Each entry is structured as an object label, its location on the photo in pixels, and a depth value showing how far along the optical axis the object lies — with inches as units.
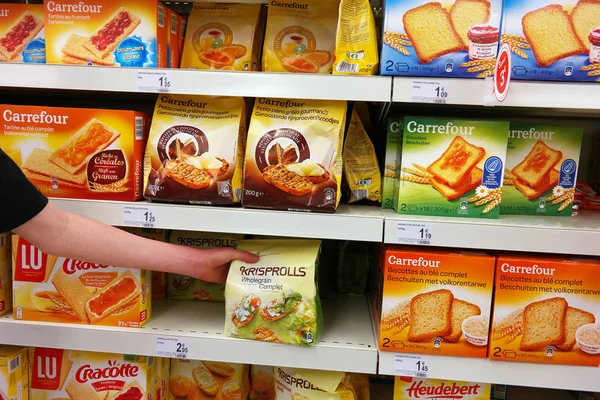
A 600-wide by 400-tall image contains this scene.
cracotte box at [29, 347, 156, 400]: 60.8
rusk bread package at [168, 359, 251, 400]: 63.9
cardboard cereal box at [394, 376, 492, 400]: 57.7
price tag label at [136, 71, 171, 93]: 51.9
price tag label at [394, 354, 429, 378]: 53.7
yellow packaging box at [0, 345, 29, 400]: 57.7
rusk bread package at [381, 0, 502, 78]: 50.0
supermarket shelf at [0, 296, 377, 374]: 54.4
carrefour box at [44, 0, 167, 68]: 55.5
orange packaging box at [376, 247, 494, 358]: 52.6
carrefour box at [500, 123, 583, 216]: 56.6
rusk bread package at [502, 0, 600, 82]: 49.6
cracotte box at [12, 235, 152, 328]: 58.7
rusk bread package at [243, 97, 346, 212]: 53.7
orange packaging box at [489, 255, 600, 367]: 51.5
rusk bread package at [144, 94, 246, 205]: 55.0
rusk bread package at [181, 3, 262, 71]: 63.7
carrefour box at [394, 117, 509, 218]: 53.4
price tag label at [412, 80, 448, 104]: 49.9
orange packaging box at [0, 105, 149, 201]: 55.9
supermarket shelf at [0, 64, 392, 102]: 50.1
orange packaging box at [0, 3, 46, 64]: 61.6
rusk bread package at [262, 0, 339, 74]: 62.3
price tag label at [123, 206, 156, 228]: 54.4
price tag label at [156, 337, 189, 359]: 56.1
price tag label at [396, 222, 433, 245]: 51.7
